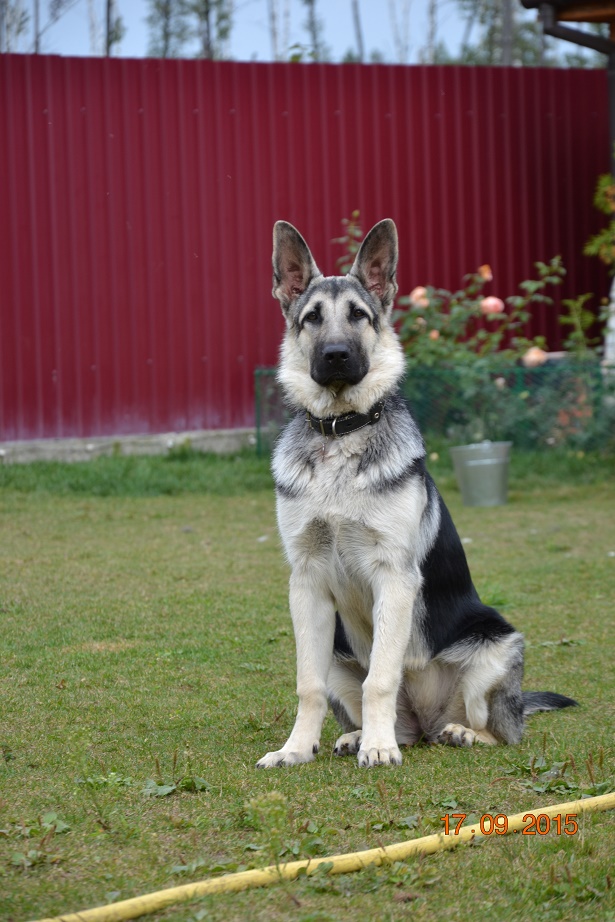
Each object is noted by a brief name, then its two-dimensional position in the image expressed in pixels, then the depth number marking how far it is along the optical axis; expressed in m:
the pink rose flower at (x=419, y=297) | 12.43
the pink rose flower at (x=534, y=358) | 11.99
